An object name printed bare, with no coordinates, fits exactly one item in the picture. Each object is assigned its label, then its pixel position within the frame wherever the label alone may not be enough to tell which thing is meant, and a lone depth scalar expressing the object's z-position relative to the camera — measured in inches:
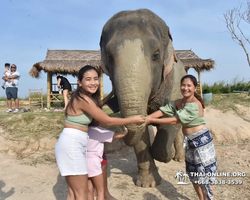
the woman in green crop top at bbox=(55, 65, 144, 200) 82.0
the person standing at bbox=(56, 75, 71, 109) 310.3
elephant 88.9
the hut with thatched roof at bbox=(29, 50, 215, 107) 431.5
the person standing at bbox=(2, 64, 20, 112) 310.3
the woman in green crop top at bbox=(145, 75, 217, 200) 91.0
